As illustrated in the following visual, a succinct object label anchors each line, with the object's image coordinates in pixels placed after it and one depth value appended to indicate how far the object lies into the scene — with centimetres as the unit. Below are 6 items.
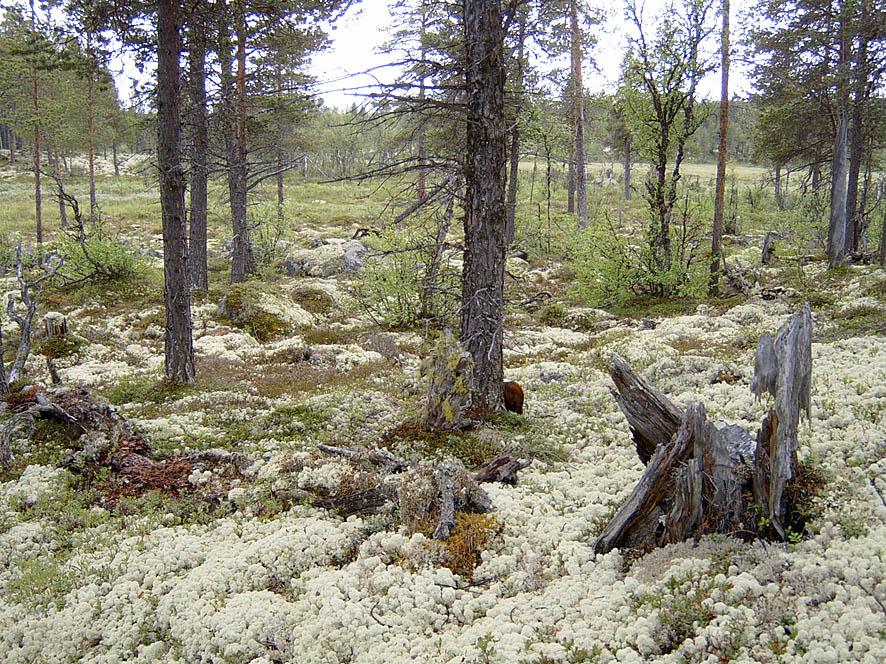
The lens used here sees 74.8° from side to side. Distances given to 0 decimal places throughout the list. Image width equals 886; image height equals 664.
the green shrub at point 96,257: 1981
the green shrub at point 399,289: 1580
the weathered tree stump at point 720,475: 446
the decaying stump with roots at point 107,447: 688
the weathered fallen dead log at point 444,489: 562
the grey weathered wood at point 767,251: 2447
